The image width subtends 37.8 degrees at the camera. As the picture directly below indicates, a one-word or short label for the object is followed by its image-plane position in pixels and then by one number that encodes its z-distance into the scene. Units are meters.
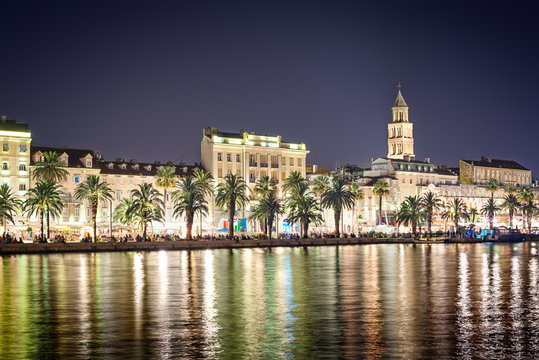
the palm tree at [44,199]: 98.56
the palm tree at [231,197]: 115.42
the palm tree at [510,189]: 190.62
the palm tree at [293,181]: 132.25
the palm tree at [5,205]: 96.81
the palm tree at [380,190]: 159.38
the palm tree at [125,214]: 111.06
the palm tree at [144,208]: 106.88
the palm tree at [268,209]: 120.16
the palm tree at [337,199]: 127.97
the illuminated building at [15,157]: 115.25
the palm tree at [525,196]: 178.12
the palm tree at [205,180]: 124.81
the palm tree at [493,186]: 184.38
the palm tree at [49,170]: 104.88
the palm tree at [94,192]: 103.62
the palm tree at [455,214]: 154.75
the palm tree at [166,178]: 123.75
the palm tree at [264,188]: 128.25
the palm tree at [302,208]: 122.50
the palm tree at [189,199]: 109.19
